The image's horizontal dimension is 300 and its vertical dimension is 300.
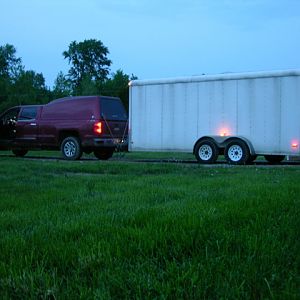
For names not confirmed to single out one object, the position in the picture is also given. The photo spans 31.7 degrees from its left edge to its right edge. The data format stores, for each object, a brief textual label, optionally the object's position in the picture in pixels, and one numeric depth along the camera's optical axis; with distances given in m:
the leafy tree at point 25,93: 55.25
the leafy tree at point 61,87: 68.74
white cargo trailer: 15.23
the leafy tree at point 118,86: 59.00
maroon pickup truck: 16.98
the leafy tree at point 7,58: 83.04
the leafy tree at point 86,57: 92.12
